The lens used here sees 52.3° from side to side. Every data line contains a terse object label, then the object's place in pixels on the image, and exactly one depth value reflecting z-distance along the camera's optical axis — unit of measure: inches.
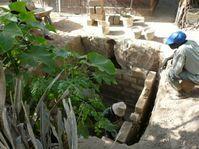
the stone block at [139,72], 192.9
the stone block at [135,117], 158.3
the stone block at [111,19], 238.1
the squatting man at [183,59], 133.7
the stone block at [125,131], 145.9
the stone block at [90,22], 236.6
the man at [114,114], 150.2
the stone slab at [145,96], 162.7
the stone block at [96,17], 236.8
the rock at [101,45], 210.7
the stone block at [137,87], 201.5
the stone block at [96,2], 236.0
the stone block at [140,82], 197.4
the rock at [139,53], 194.2
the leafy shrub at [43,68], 78.6
